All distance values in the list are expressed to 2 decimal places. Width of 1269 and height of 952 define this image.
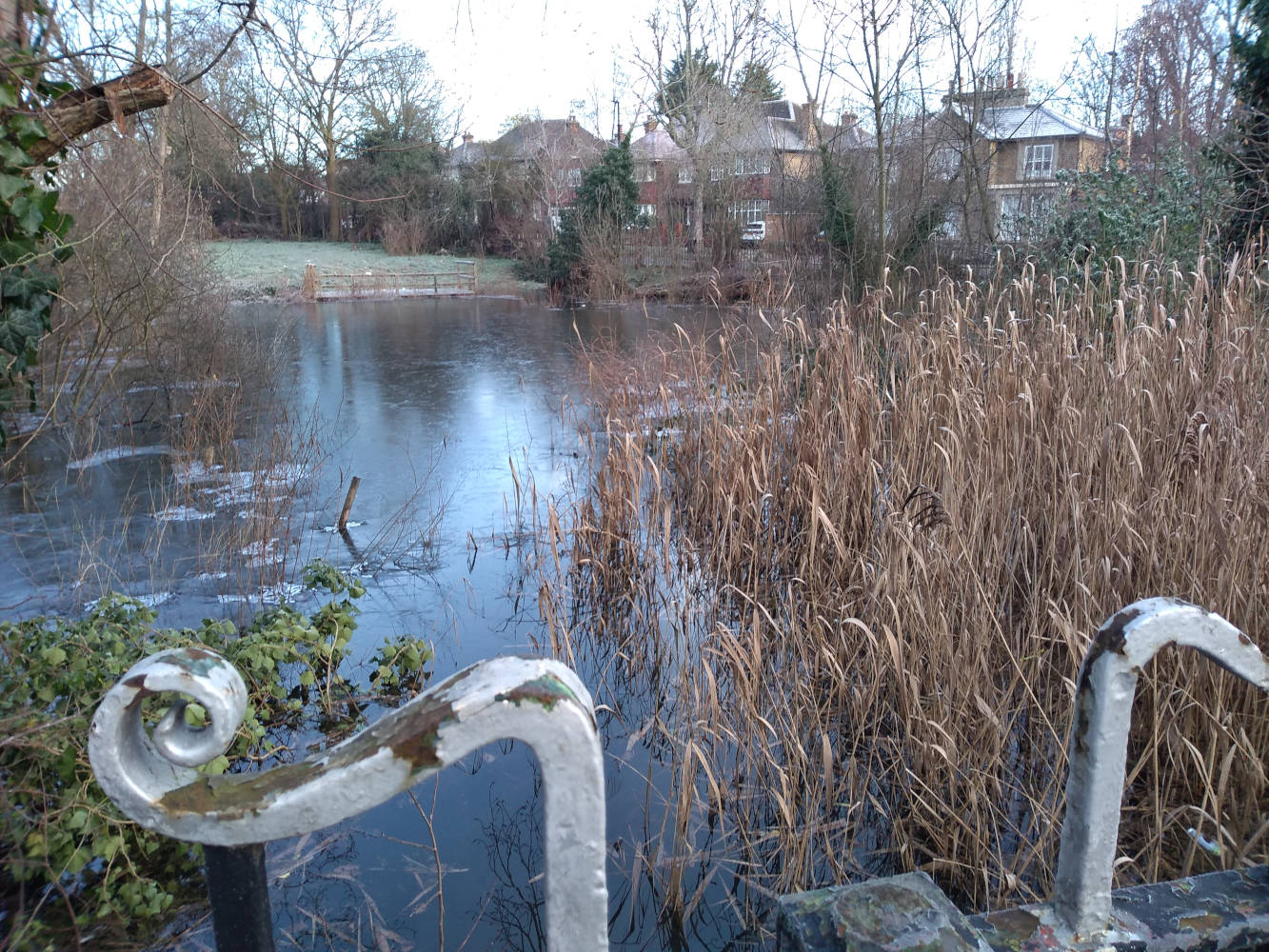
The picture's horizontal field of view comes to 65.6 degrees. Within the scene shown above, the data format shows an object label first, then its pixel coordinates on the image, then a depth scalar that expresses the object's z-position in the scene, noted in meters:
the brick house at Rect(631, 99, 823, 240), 22.61
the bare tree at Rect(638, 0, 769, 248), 23.19
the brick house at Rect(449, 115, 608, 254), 27.03
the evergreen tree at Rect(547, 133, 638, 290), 22.53
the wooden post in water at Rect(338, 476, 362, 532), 5.97
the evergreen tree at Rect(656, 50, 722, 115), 24.36
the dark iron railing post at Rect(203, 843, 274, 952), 0.87
